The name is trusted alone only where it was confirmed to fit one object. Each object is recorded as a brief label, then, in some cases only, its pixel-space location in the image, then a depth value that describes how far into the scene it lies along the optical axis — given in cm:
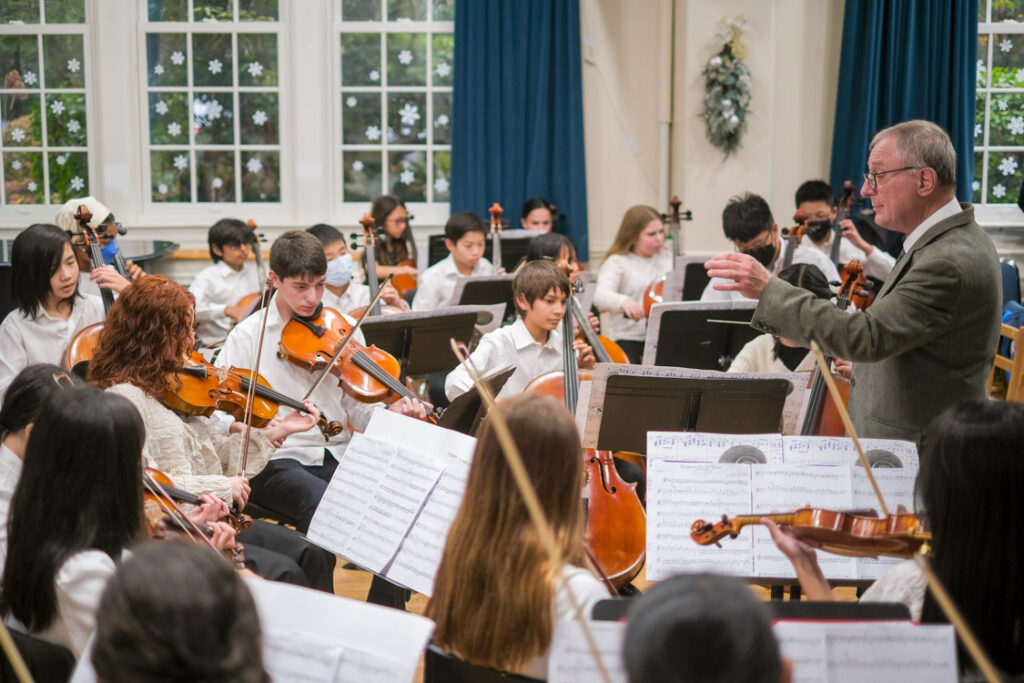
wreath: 592
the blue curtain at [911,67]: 607
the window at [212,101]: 655
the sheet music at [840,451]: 206
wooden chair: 349
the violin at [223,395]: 267
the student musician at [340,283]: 446
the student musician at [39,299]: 325
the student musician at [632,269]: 491
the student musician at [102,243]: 345
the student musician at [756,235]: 435
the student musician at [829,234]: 482
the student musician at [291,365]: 306
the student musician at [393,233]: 559
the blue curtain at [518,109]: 628
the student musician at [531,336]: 337
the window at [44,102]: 652
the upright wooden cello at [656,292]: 464
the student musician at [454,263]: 491
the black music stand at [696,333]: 363
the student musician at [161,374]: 250
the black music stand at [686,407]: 268
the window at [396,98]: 659
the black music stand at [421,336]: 343
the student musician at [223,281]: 500
